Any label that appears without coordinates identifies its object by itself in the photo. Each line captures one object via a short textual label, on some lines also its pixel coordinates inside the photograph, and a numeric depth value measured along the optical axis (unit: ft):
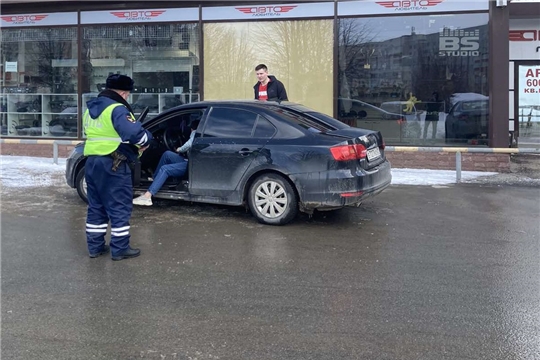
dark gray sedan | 21.33
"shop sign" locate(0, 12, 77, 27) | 44.01
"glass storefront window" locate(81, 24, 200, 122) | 42.45
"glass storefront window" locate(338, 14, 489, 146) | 38.01
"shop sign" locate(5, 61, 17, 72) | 46.39
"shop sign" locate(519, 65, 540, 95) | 46.98
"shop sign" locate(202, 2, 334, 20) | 39.68
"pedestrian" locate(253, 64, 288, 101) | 30.81
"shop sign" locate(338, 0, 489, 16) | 37.58
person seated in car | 23.71
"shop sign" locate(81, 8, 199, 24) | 41.75
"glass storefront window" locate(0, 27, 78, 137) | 44.86
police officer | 17.67
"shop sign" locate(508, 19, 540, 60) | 46.16
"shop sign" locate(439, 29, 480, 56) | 37.78
